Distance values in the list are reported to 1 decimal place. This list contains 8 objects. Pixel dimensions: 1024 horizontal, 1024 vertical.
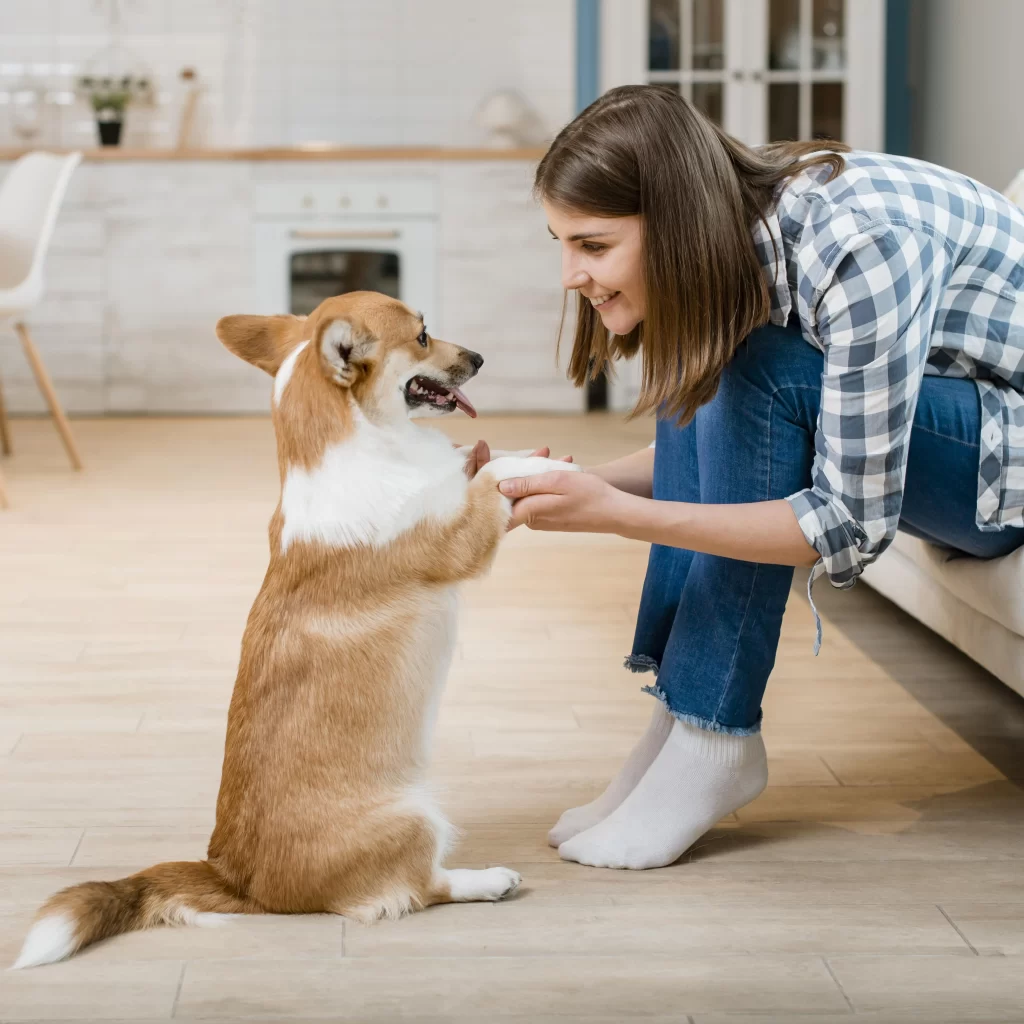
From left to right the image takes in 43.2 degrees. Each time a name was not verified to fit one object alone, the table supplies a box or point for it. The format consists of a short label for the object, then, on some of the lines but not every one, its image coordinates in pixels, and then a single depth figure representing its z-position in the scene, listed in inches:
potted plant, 212.2
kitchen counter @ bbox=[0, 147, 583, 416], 206.1
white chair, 145.8
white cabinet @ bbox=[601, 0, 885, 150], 211.8
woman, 50.7
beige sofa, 63.3
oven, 207.2
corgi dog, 50.1
